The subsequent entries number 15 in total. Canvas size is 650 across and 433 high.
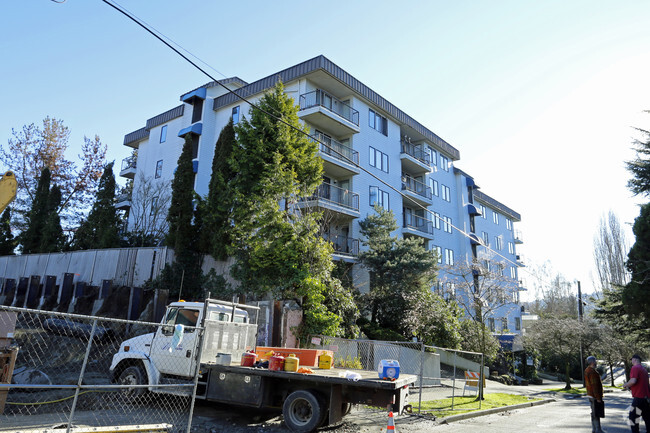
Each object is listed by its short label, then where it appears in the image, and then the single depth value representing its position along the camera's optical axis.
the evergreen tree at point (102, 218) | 27.58
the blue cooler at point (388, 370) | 8.61
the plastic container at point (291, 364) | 9.09
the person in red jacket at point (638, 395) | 9.21
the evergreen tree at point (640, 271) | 21.27
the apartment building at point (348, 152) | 27.44
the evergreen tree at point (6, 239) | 31.74
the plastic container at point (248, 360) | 9.72
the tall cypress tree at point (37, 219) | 30.50
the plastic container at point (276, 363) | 9.11
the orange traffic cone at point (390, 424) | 6.37
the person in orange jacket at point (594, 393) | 9.84
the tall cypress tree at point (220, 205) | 20.13
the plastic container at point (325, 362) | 10.30
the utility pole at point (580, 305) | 31.43
